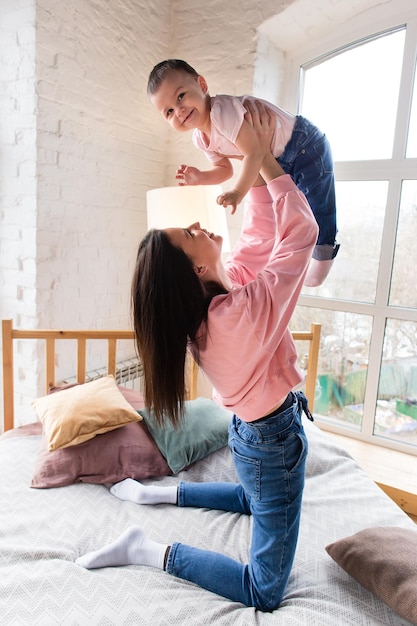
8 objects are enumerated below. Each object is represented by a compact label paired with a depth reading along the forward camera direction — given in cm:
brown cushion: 99
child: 98
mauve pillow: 144
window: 215
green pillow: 158
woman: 86
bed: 99
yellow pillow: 150
